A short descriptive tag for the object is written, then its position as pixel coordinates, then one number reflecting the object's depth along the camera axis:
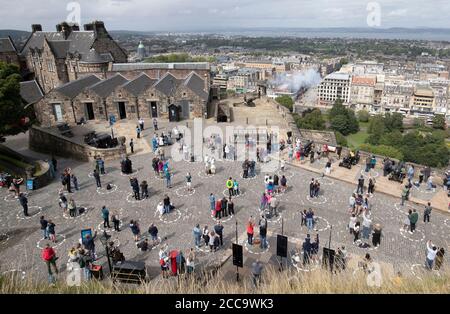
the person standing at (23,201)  18.70
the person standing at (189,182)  21.22
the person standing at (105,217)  17.08
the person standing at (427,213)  17.27
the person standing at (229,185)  20.02
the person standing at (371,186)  20.39
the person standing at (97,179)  21.75
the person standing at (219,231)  15.60
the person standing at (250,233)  15.51
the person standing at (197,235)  15.51
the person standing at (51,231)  16.19
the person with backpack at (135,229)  15.97
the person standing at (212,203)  18.43
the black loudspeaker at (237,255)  12.84
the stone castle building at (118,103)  36.38
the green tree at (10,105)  24.66
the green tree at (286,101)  117.15
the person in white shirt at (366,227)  15.84
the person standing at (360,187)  20.09
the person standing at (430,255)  13.55
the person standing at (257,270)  11.93
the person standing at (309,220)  16.76
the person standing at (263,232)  15.15
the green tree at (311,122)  105.88
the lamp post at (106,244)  13.27
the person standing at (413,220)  16.39
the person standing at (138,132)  31.31
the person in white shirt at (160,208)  18.41
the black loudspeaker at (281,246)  13.78
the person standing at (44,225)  16.22
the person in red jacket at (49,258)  13.37
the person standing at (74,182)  21.80
